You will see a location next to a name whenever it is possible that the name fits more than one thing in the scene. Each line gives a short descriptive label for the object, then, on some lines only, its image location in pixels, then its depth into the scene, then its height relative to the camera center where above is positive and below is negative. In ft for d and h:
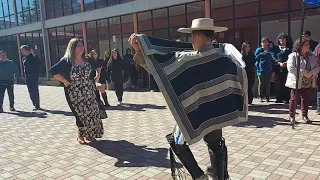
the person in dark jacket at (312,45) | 25.91 -0.46
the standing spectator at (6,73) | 32.03 -2.24
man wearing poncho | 9.02 -1.15
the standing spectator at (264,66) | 26.91 -2.09
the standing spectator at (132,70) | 44.99 -3.44
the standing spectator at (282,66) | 26.18 -2.15
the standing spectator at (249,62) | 27.17 -1.74
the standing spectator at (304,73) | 19.34 -2.02
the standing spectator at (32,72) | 32.07 -2.20
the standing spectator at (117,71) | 32.04 -2.42
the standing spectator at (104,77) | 30.48 -2.88
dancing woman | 17.40 -2.22
